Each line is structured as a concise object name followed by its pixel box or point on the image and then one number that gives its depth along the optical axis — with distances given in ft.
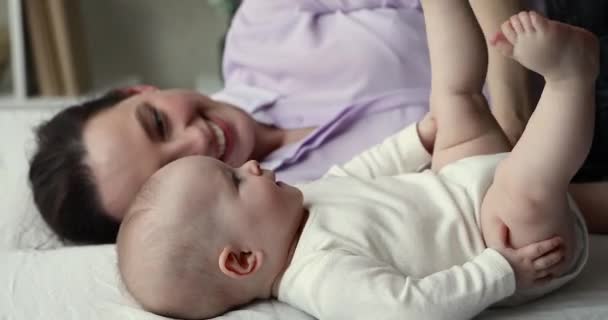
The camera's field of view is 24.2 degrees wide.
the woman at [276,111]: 4.44
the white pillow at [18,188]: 4.51
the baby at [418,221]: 3.37
